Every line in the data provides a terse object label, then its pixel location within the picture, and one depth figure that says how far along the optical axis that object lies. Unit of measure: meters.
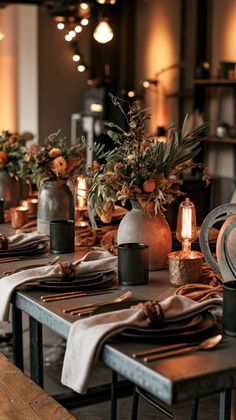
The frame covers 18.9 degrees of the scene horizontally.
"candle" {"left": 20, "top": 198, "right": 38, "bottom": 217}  3.58
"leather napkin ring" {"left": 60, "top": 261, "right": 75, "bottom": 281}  2.18
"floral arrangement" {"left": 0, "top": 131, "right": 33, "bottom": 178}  3.62
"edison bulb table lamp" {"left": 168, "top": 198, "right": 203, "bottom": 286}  2.23
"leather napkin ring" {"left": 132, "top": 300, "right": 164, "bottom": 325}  1.72
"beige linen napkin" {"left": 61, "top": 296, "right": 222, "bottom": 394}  1.66
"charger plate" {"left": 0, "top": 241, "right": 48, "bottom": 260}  2.64
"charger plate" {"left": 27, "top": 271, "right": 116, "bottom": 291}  2.13
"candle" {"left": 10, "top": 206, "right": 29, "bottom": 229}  3.24
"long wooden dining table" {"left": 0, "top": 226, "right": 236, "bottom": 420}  1.46
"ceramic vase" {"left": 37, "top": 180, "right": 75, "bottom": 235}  3.07
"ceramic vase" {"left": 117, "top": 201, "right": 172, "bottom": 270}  2.45
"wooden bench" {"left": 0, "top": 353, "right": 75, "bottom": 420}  1.98
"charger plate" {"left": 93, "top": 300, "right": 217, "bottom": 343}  1.67
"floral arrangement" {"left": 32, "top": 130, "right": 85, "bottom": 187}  3.13
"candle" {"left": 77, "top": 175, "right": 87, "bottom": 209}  3.08
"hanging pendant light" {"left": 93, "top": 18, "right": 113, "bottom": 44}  4.85
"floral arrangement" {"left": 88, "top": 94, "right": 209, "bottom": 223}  2.35
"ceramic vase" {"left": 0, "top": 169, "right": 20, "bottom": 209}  3.70
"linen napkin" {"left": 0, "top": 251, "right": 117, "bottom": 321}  2.14
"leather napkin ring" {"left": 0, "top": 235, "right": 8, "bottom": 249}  2.68
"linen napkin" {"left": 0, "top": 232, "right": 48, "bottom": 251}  2.71
